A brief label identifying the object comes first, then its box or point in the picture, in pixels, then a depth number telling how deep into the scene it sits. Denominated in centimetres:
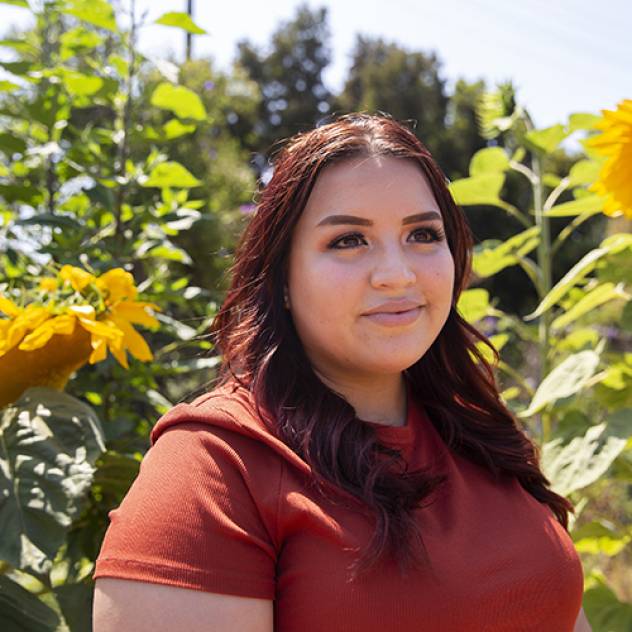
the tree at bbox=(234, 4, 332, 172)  2019
